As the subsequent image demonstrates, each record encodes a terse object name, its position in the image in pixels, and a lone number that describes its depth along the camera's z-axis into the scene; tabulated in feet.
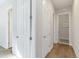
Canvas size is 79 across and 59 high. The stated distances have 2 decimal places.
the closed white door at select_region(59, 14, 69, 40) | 11.41
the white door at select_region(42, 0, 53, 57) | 5.55
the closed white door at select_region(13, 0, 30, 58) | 4.54
